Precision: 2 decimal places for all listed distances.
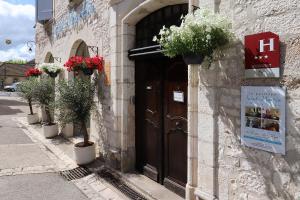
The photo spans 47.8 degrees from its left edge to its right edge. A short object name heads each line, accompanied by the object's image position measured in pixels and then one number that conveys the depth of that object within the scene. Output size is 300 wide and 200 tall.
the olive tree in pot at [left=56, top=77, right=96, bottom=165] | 6.77
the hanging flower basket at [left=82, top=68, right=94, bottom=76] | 6.83
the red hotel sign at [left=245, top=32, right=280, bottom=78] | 2.97
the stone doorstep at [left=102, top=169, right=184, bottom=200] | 4.88
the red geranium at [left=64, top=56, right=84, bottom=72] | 6.79
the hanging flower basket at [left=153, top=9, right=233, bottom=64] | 3.29
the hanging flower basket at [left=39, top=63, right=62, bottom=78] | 9.59
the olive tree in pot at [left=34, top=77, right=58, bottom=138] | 10.02
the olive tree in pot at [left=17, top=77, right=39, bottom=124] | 10.86
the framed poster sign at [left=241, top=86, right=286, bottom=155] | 2.96
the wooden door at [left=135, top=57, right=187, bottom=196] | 4.90
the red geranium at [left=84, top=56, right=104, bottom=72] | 6.71
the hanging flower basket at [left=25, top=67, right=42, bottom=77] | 11.96
